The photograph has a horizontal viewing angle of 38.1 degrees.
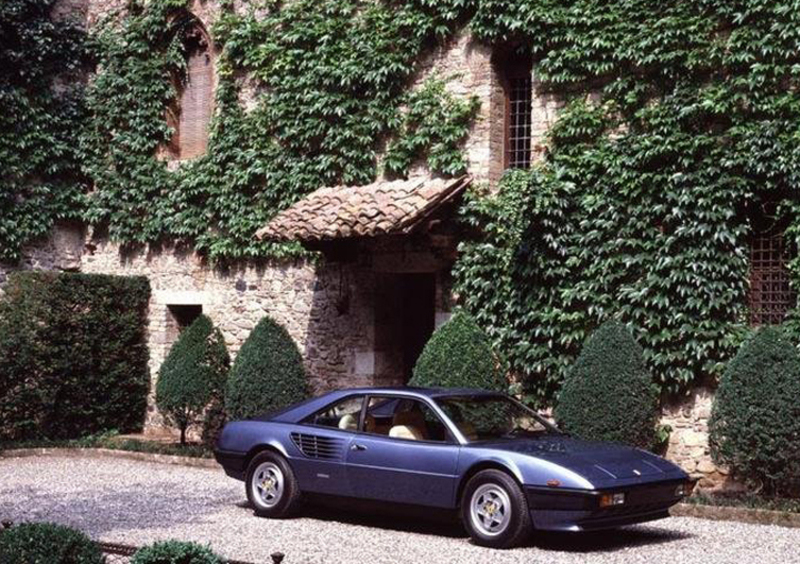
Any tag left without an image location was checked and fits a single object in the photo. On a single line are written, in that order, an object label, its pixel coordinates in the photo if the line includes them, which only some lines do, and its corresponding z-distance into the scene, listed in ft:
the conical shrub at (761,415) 38.68
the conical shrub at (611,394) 42.09
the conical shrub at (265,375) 50.70
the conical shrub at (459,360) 45.16
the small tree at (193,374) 55.26
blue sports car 30.58
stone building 48.26
